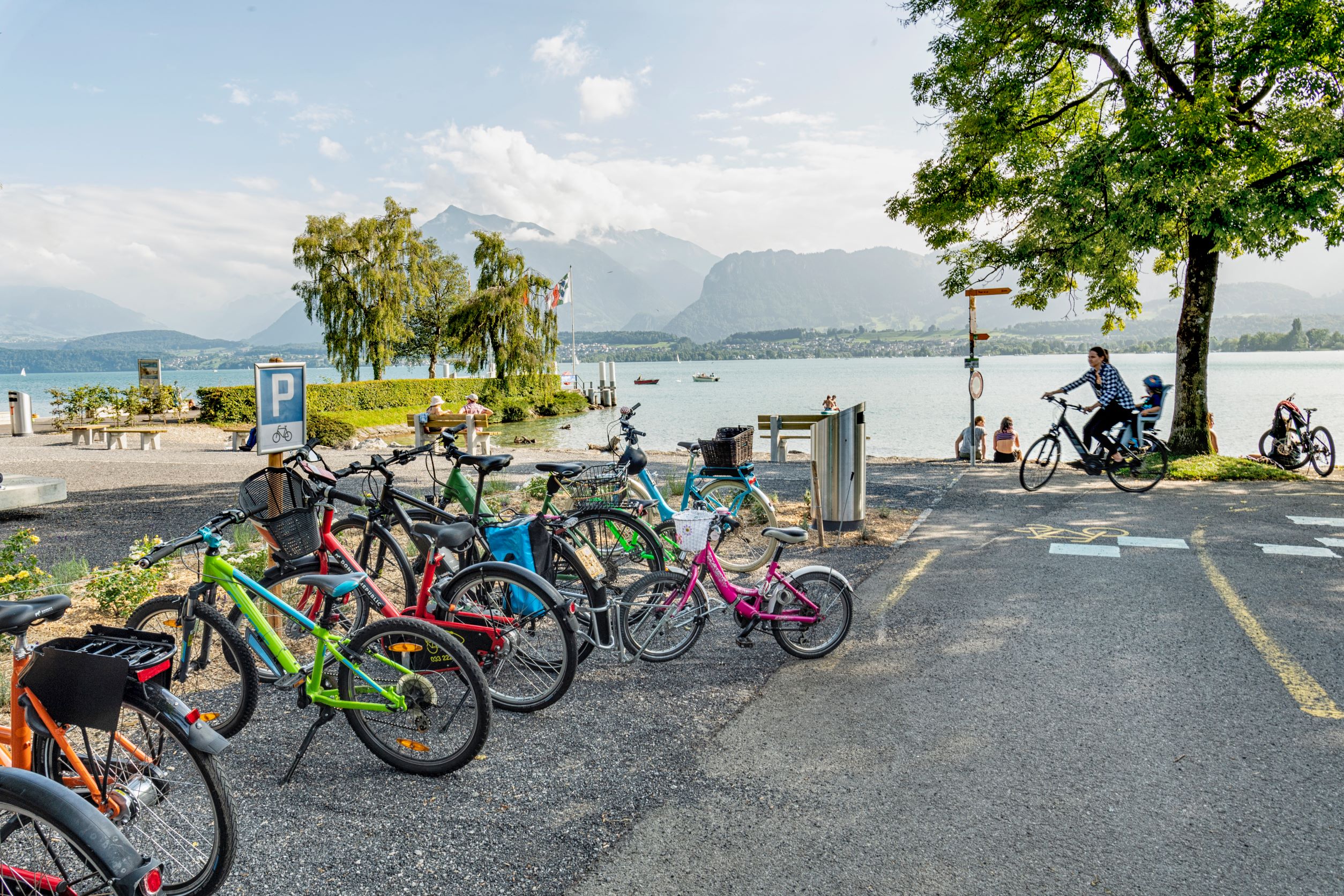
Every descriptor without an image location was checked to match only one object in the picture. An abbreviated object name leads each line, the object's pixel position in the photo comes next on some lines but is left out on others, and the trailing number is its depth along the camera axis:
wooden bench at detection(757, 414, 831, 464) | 17.67
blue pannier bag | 4.53
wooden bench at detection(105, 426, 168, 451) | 19.50
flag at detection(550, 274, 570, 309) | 32.28
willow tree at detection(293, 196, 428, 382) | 37.22
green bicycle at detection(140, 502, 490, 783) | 3.38
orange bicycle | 2.34
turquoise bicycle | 6.64
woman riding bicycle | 10.99
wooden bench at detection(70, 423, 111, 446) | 21.12
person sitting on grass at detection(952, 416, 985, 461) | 18.52
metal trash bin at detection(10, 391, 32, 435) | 23.31
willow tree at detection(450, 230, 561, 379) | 30.14
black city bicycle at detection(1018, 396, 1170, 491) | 10.95
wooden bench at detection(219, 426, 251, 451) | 20.41
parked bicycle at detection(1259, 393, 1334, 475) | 12.70
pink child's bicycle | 4.72
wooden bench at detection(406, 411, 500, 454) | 14.63
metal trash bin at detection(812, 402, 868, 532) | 8.23
